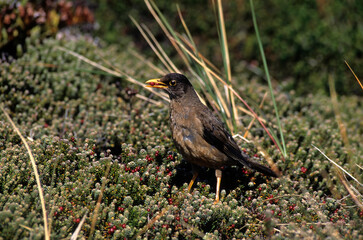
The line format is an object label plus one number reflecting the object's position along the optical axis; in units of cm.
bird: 1036
